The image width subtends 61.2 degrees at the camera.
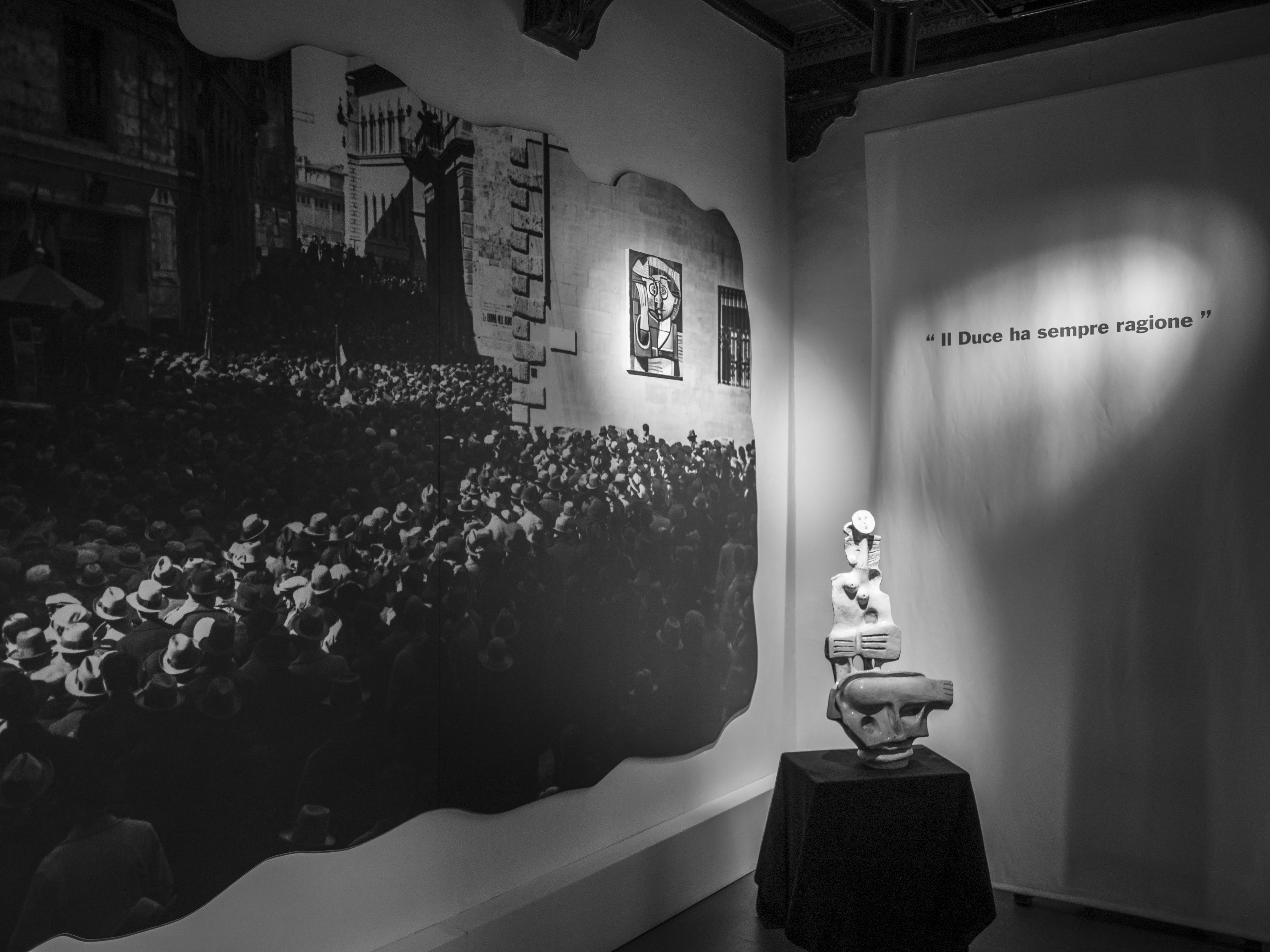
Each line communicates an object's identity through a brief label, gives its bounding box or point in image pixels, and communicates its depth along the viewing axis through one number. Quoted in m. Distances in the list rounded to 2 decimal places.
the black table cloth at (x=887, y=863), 3.27
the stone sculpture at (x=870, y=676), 3.43
